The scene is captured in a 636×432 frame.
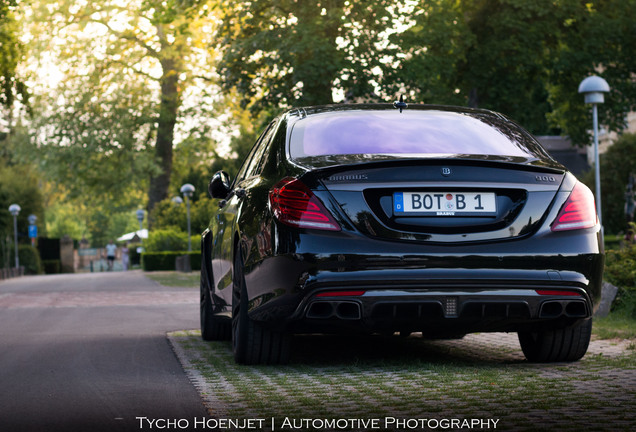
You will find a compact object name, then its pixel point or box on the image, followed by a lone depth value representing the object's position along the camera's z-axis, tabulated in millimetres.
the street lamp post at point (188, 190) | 40656
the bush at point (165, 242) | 44844
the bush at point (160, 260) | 43316
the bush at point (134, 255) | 77875
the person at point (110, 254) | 67438
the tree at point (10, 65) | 23219
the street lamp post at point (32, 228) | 62619
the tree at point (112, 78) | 41469
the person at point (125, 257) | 64875
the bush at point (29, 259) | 57375
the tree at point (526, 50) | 25844
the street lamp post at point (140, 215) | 63356
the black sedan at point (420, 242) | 5922
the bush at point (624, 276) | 10781
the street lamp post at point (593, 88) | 16750
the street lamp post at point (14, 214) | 54647
